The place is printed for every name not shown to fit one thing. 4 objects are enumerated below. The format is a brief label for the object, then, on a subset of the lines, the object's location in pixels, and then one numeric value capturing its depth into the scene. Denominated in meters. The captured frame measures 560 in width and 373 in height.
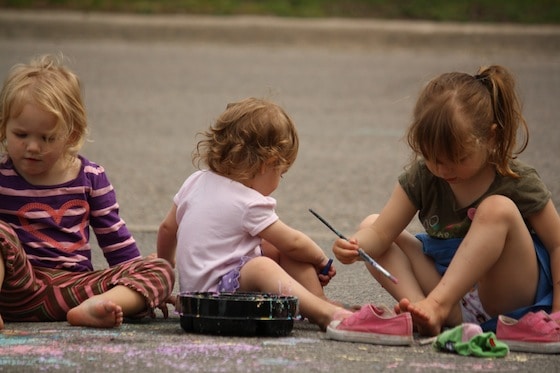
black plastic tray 7.42
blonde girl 8.06
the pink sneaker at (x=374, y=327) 7.24
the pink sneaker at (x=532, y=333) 7.20
